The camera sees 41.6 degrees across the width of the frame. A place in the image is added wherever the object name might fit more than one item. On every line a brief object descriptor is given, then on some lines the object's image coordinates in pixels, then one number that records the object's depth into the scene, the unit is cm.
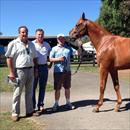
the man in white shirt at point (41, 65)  405
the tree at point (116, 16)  1247
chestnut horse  412
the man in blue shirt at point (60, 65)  419
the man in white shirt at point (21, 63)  378
